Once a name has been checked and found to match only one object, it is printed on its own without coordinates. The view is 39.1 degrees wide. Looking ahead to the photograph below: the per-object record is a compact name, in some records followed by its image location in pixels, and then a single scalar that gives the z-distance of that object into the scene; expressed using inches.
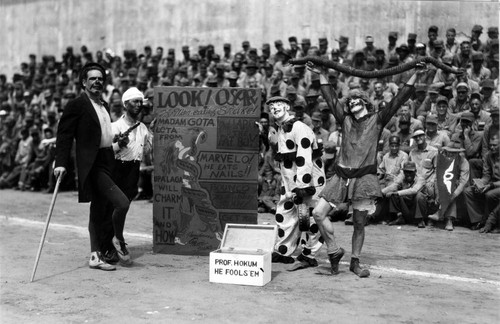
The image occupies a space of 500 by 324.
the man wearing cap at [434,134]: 477.1
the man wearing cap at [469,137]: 468.4
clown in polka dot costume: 326.6
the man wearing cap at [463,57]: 553.0
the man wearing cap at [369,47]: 624.7
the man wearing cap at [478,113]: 479.5
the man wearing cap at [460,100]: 500.7
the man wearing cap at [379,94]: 532.1
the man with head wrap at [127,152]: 336.5
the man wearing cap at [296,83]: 577.5
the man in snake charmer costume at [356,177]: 306.7
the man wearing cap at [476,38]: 573.4
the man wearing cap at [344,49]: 643.5
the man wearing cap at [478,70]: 537.0
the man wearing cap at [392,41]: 629.9
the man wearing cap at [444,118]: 490.0
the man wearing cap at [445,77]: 537.8
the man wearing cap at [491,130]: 454.9
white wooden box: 286.2
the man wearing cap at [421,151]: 467.2
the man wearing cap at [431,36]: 591.8
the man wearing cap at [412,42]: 601.9
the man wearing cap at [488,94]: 499.8
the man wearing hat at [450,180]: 446.9
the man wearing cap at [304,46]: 665.6
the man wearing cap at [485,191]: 442.0
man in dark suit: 313.3
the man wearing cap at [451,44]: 574.8
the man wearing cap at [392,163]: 475.2
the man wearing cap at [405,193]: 458.3
